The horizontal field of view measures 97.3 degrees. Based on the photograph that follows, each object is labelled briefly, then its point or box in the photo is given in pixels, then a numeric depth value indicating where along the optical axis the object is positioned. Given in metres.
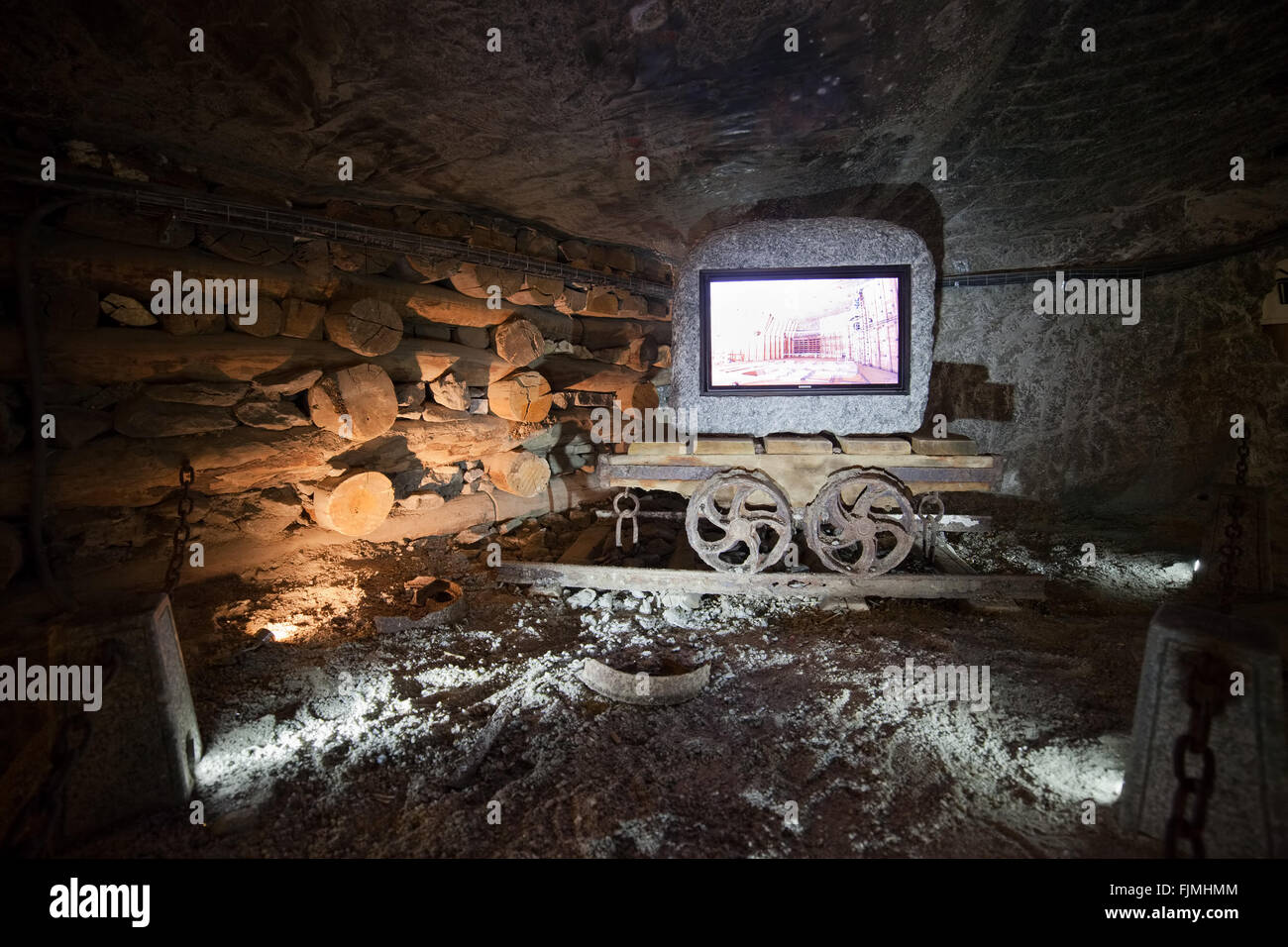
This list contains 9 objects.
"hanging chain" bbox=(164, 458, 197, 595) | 2.81
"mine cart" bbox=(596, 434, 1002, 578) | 4.08
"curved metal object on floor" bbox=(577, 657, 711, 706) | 3.10
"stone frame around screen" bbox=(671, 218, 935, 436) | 4.32
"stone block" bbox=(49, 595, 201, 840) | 2.14
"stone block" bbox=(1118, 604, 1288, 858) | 1.78
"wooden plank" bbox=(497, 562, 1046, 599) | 4.06
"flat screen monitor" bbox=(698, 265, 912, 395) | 4.33
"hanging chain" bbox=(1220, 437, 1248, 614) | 2.38
